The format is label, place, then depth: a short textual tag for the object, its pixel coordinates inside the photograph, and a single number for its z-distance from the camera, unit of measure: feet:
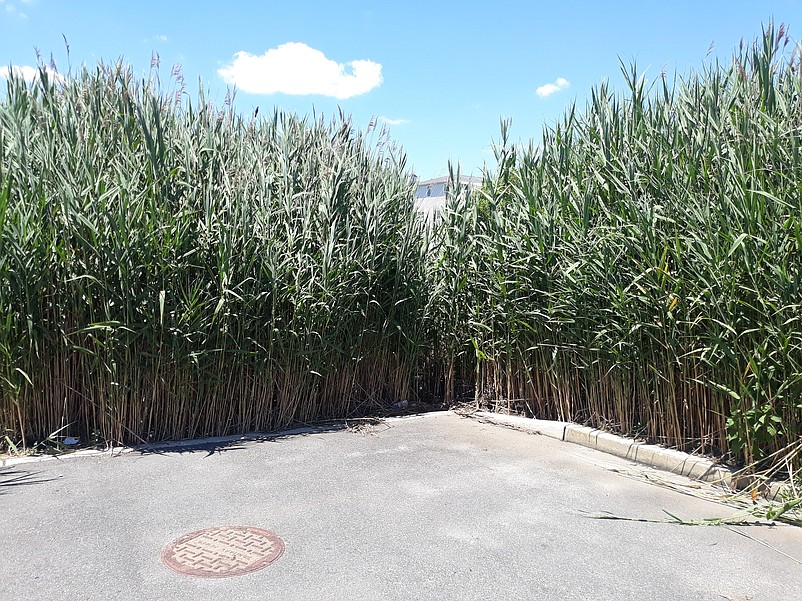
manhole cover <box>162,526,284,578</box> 12.36
